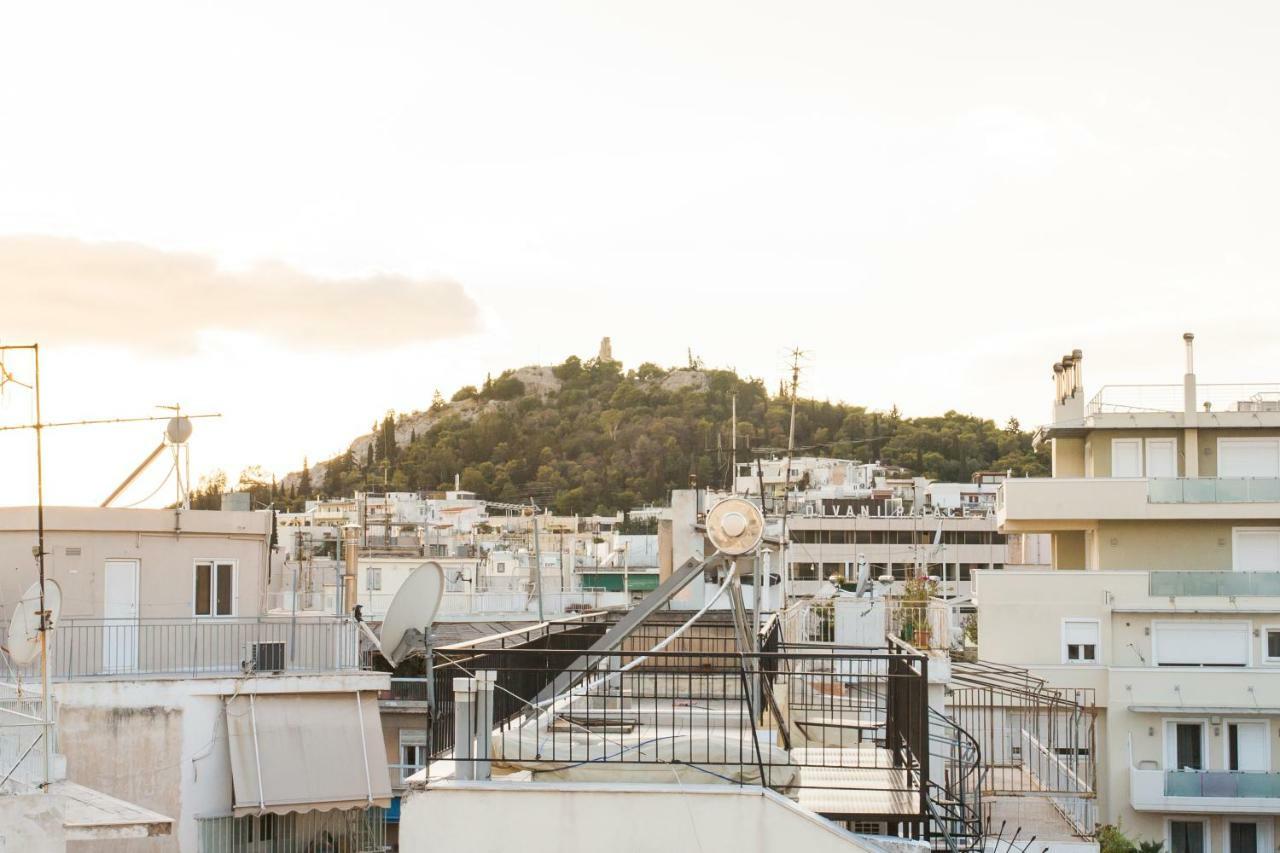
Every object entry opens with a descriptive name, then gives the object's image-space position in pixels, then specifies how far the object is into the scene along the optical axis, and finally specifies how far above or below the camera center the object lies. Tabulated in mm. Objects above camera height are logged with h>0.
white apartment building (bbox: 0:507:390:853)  23312 -3221
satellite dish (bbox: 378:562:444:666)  12164 -1005
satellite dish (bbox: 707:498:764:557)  11773 -263
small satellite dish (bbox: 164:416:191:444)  27906 +1246
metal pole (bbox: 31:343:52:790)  14945 -1824
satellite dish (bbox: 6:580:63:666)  19156 -1736
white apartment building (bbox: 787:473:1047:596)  92562 -3069
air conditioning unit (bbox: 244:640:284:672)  24370 -2746
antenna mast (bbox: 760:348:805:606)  50438 +4253
